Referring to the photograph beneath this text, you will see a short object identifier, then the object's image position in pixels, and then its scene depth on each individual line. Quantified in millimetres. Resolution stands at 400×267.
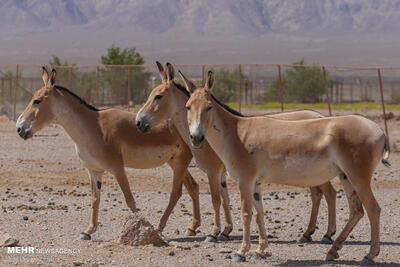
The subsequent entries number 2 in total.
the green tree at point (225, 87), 51250
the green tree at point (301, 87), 52094
